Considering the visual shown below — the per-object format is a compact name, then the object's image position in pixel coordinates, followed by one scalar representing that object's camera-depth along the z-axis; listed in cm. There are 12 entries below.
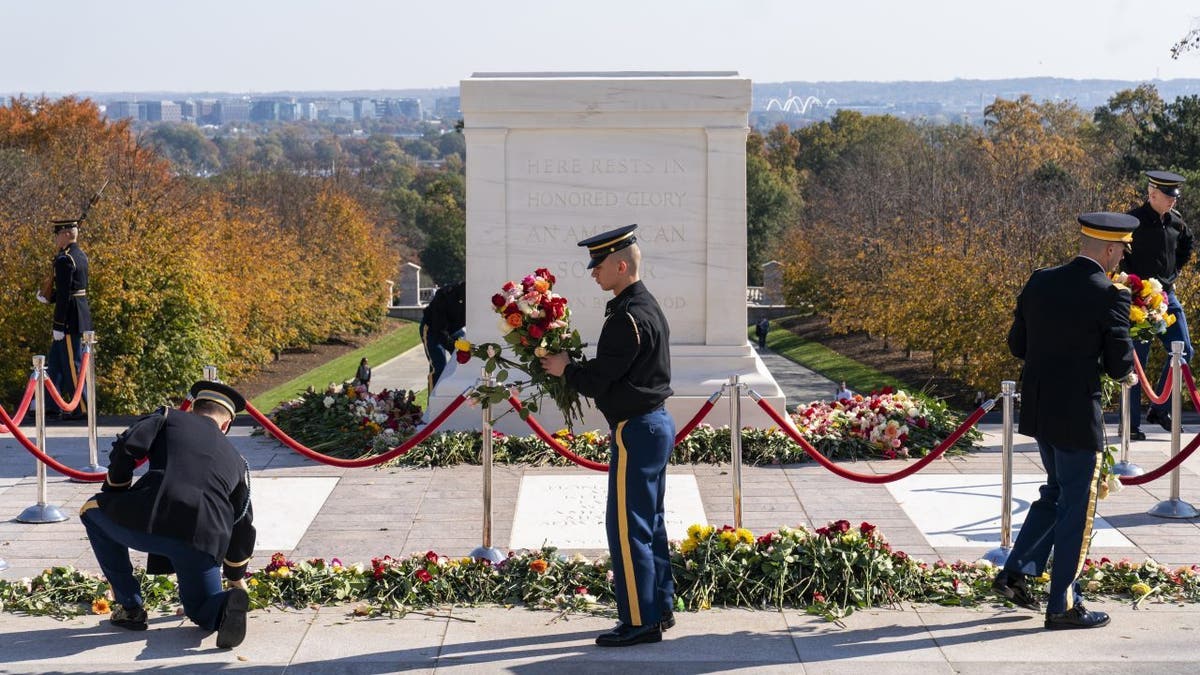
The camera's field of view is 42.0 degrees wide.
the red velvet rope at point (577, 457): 857
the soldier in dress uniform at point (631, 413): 695
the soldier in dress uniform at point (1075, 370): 711
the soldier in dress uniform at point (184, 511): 687
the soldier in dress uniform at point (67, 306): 1366
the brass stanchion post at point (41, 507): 949
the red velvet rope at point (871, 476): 834
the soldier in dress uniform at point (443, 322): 1345
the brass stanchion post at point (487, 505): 831
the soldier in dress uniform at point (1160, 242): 1096
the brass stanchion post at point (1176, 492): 953
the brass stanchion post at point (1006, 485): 820
